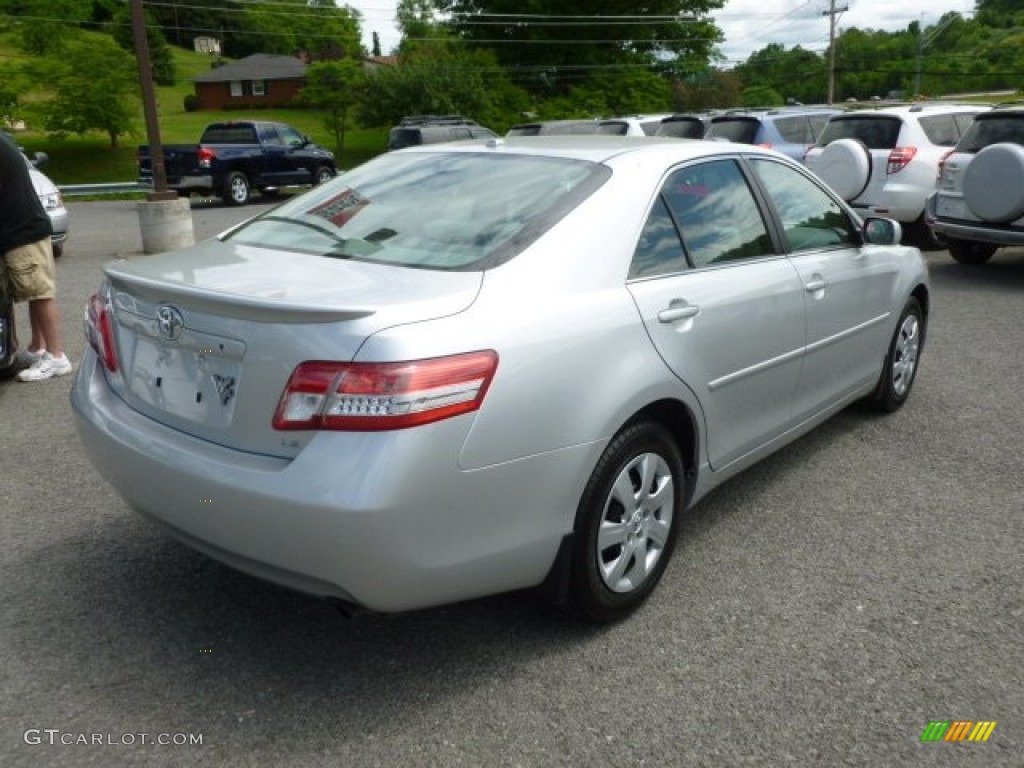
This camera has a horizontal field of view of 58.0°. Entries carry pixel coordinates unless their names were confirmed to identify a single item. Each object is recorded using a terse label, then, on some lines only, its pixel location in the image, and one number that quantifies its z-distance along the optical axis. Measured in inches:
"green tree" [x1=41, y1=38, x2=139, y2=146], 1314.0
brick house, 3026.6
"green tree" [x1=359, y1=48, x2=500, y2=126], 1705.2
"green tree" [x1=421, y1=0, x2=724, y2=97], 2026.3
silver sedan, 95.2
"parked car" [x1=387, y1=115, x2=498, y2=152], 866.1
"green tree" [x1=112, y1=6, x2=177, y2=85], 2787.9
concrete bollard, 465.1
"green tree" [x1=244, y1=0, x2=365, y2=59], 3260.3
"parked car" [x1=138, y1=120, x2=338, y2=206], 824.9
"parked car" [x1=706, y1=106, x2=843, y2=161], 552.4
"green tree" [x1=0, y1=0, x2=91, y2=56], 1432.1
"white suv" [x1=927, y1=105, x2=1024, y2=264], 339.0
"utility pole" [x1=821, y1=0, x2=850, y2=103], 2412.6
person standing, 231.0
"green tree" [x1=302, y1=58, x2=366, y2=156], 1813.5
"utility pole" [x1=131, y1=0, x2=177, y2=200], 471.8
